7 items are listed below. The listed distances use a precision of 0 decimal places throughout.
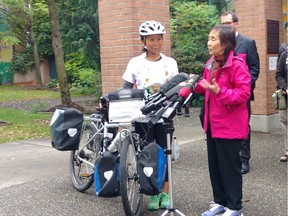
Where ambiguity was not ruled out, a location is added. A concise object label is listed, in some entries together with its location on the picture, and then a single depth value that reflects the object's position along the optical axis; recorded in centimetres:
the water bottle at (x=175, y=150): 473
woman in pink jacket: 376
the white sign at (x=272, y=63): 881
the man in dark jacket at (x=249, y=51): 552
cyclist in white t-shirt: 439
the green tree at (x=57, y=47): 1298
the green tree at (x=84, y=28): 1738
